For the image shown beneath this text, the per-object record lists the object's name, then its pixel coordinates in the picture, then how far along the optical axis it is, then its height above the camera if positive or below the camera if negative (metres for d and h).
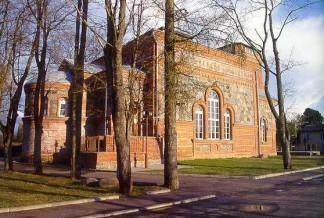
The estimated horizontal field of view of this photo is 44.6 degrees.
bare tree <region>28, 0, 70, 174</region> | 21.44 +5.46
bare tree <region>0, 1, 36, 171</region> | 21.21 +4.44
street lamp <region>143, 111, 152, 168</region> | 27.34 +2.15
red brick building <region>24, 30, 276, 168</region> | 22.91 +2.47
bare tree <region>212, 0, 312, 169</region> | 26.13 +5.02
